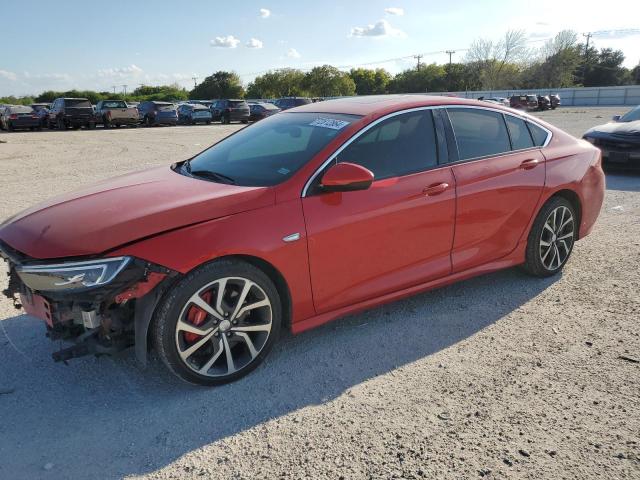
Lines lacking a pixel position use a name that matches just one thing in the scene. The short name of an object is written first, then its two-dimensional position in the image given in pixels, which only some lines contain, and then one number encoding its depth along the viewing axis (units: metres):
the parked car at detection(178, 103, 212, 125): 33.38
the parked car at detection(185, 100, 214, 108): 44.81
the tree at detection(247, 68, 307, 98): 85.88
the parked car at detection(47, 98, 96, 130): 28.27
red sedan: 2.78
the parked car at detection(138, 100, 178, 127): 32.44
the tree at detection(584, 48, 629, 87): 72.31
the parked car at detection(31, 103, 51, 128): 29.43
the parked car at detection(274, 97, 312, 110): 33.18
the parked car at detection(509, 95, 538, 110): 40.05
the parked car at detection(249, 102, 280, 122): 33.16
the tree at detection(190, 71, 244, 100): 85.88
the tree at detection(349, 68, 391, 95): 100.06
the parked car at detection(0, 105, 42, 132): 28.08
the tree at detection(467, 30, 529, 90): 78.19
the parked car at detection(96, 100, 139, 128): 29.82
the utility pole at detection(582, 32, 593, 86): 75.50
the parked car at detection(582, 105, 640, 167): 9.46
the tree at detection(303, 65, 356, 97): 84.25
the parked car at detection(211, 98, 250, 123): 32.88
